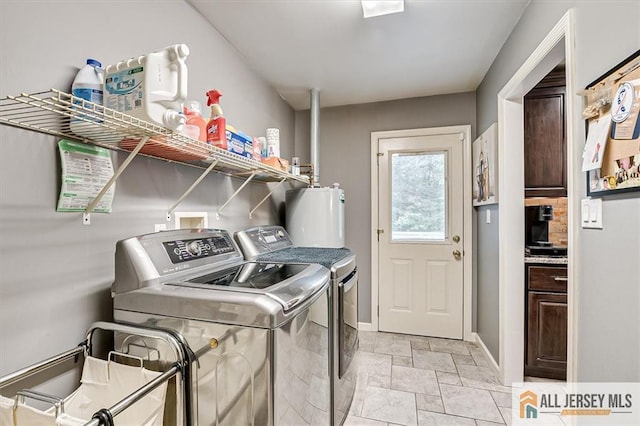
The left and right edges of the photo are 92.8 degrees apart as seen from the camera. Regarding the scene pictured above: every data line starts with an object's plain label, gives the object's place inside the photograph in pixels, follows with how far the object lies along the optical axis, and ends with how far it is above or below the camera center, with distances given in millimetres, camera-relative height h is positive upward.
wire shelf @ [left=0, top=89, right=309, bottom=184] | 873 +268
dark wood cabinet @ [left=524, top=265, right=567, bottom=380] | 2191 -730
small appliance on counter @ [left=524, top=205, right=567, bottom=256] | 2439 -76
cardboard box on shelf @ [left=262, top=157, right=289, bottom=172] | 2013 +355
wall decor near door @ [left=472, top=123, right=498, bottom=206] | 2291 +406
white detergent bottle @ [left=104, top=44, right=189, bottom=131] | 914 +395
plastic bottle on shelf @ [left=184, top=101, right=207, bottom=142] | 1273 +408
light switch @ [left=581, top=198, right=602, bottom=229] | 1129 +17
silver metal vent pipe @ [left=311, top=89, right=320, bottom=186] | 2918 +826
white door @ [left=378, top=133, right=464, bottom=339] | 3049 -193
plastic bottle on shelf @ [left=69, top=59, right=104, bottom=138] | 979 +407
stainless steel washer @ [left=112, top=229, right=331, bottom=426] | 938 -362
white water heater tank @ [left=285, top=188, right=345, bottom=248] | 2611 -17
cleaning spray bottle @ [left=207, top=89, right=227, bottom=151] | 1378 +375
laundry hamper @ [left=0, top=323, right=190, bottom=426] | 738 -504
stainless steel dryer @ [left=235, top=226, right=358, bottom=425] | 1521 -410
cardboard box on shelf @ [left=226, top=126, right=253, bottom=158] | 1499 +370
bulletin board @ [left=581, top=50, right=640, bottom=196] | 936 +292
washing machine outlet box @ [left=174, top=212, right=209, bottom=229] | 1592 -32
